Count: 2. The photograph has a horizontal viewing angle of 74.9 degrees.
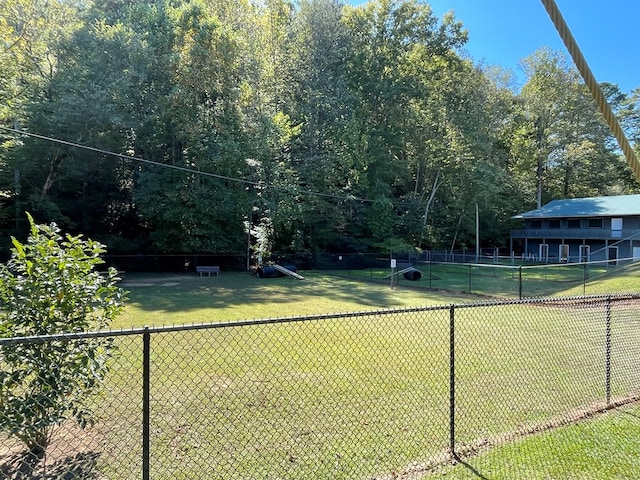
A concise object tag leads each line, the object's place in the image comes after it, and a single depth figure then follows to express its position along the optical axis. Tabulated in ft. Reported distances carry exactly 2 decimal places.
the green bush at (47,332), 11.02
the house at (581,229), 110.22
